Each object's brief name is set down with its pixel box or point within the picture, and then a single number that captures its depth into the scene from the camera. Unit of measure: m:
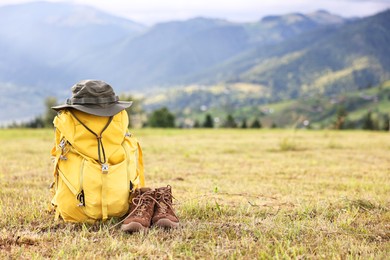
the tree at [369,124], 81.88
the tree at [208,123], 72.25
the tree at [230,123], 78.38
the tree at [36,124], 86.54
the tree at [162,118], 74.94
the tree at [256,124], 75.50
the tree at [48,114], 76.00
